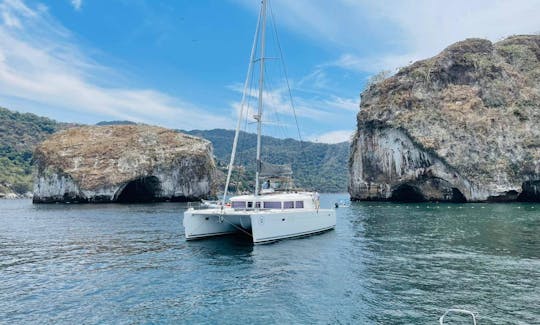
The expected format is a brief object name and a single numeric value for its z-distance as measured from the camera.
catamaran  24.47
